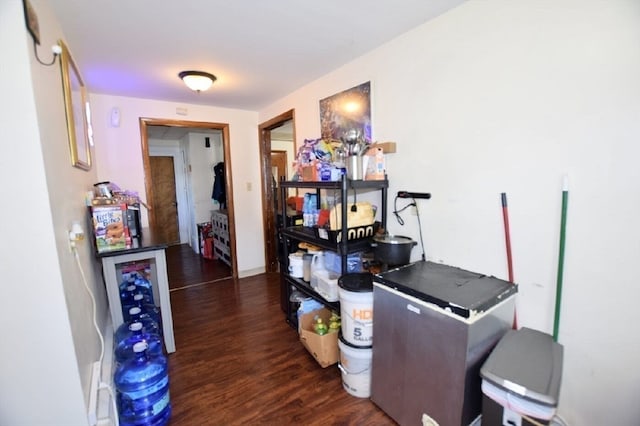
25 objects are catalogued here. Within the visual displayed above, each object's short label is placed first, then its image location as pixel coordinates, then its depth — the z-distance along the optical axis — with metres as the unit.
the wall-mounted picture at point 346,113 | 2.13
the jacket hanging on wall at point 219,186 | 4.83
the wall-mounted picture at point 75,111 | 1.58
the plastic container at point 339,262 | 1.96
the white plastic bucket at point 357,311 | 1.60
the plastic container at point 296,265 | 2.31
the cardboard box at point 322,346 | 1.87
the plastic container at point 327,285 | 1.94
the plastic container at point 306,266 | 2.27
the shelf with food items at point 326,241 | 1.85
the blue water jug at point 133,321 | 1.78
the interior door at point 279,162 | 5.78
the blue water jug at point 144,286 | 2.41
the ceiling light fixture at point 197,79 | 2.33
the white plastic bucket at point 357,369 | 1.63
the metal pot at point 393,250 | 1.71
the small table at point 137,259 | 1.88
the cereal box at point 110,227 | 1.89
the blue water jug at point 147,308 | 2.17
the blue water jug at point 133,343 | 1.58
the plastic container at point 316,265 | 2.13
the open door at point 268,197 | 3.77
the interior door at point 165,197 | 5.53
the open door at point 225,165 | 3.18
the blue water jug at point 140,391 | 1.46
